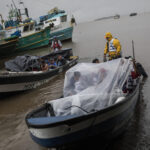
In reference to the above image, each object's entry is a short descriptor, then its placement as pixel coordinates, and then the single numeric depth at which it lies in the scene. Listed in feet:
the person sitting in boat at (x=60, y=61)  36.29
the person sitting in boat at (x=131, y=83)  16.86
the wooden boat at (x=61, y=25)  90.22
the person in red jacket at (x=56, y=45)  42.75
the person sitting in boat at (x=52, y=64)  34.47
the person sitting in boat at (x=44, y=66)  32.33
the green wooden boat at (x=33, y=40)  79.16
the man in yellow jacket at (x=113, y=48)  25.26
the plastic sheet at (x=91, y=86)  13.33
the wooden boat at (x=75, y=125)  11.11
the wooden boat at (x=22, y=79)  26.17
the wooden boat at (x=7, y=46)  73.36
